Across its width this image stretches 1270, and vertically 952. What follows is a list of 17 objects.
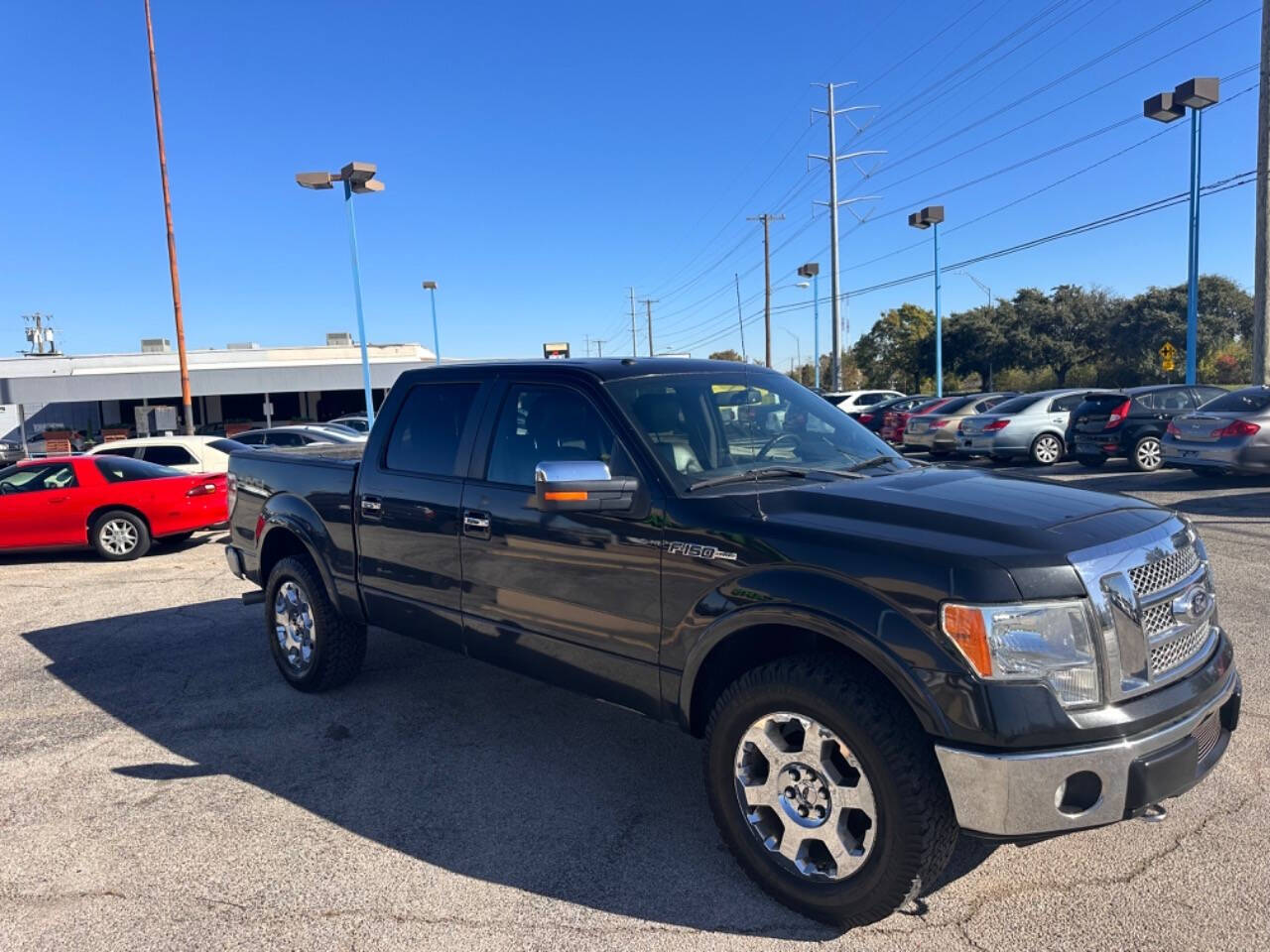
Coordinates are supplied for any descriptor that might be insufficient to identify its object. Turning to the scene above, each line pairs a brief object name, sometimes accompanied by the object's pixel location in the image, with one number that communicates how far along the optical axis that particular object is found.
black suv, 15.06
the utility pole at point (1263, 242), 18.45
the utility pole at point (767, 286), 48.09
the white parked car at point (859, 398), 26.66
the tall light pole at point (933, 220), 31.91
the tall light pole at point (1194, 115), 18.42
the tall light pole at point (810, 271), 41.31
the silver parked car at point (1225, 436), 12.00
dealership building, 39.69
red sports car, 10.78
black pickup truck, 2.62
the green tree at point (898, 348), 54.62
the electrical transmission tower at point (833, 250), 37.86
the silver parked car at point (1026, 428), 17.08
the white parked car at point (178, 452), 14.05
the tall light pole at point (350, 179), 18.06
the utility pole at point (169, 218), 20.70
